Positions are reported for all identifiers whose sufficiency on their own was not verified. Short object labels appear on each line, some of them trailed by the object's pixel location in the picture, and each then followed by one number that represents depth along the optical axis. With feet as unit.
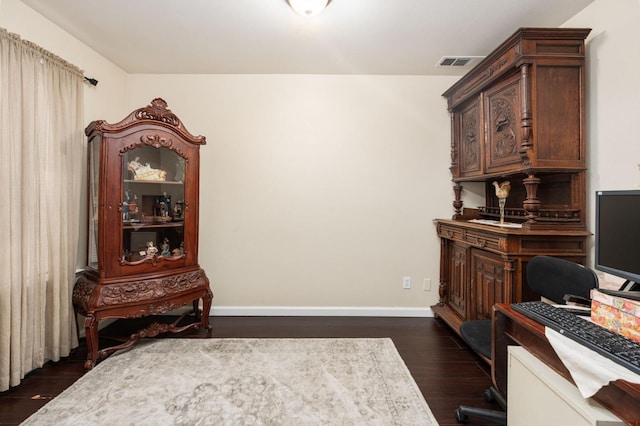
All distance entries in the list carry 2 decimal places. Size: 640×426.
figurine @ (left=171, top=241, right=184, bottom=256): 8.10
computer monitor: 3.68
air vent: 8.54
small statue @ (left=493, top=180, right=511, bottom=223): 7.50
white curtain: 5.84
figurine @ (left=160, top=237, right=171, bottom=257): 7.95
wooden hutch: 6.16
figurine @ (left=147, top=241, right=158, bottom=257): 7.68
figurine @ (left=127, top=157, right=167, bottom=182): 7.51
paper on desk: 2.71
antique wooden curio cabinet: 6.98
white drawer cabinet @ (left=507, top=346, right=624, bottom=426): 2.93
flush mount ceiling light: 6.06
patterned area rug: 5.16
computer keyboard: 2.87
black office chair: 4.65
